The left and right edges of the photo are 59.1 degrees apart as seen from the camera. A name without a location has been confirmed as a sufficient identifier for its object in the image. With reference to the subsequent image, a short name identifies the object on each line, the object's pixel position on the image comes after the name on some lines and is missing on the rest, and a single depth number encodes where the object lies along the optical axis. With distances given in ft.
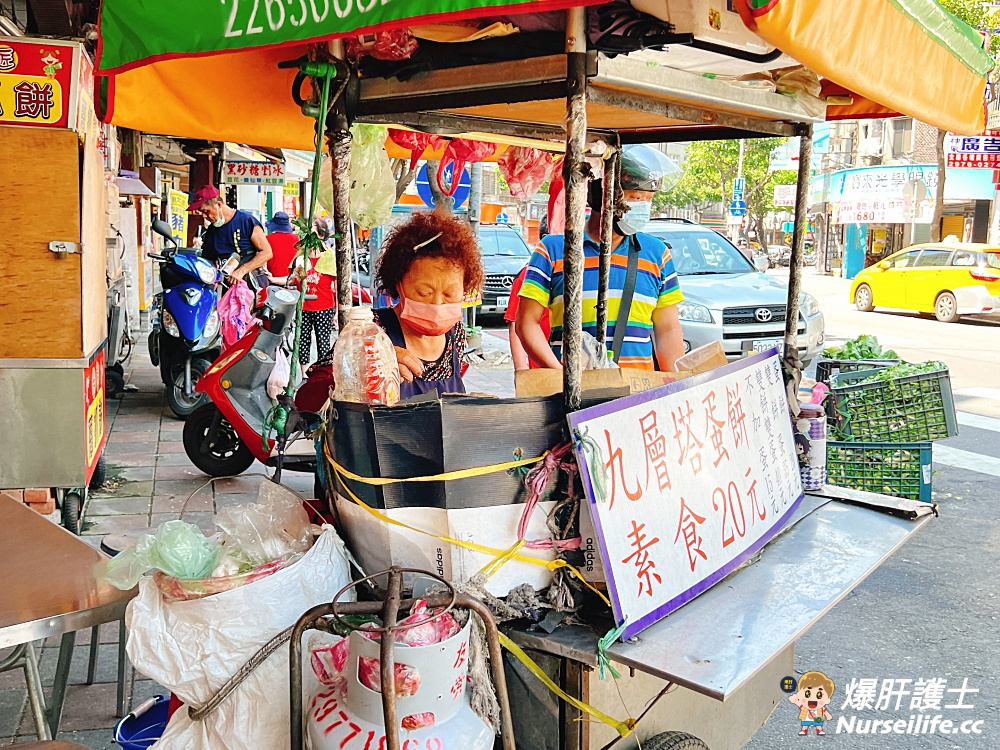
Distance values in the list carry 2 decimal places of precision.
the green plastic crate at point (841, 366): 18.28
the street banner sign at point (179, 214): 53.06
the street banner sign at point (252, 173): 51.26
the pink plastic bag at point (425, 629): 5.80
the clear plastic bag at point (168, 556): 6.27
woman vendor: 9.92
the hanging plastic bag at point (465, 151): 12.37
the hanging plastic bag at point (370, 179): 9.27
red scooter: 19.58
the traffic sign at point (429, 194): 24.20
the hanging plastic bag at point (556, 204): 13.72
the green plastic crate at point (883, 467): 16.08
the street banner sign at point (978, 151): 64.85
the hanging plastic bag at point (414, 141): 11.58
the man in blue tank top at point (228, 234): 27.43
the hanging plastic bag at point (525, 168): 13.01
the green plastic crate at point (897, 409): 16.62
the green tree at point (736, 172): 126.62
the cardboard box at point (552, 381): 7.61
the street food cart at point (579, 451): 6.35
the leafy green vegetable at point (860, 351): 19.20
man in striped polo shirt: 12.98
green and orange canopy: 5.77
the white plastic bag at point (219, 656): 6.21
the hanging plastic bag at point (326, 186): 9.44
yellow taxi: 54.80
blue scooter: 25.12
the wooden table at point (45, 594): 6.32
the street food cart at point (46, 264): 13.19
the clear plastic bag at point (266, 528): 6.82
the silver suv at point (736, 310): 30.99
